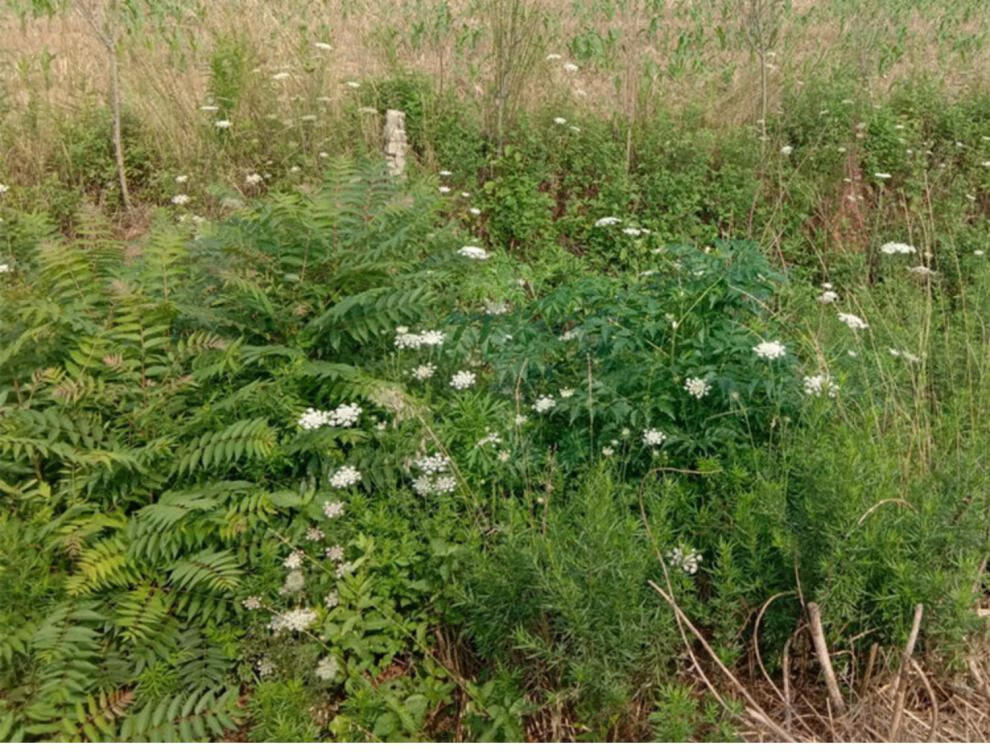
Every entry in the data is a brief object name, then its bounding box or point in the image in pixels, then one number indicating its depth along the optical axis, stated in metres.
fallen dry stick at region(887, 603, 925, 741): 2.31
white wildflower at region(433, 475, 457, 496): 3.02
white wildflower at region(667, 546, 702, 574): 2.75
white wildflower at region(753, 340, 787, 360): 3.07
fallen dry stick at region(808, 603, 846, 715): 2.45
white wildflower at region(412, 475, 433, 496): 3.05
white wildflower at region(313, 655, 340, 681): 2.68
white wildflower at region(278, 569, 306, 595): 2.83
